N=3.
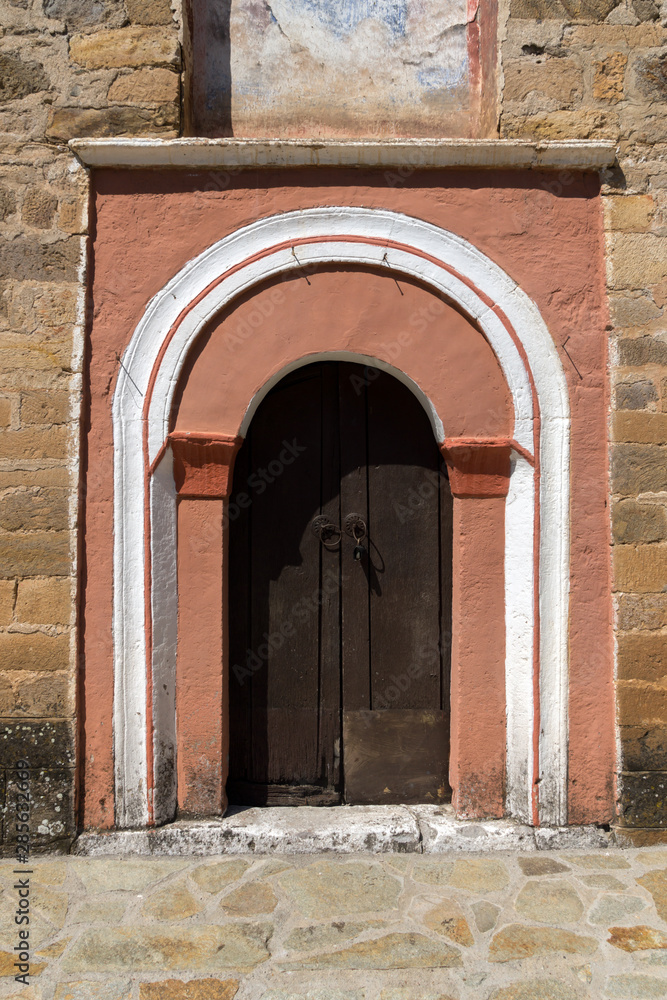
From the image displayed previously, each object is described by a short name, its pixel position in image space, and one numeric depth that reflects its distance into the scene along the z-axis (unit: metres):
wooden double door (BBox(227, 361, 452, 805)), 3.32
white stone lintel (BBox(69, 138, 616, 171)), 3.05
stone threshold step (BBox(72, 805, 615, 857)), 3.00
